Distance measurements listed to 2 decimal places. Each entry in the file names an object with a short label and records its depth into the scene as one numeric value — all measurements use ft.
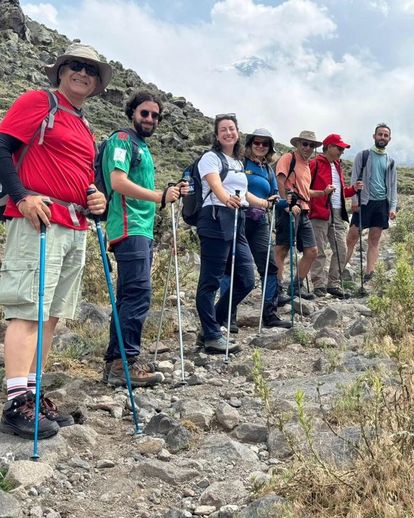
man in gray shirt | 30.96
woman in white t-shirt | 19.02
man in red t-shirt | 11.34
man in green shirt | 15.51
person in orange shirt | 25.49
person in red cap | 28.09
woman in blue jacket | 21.90
